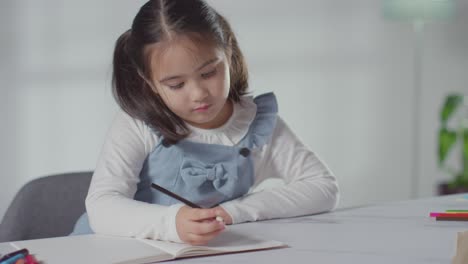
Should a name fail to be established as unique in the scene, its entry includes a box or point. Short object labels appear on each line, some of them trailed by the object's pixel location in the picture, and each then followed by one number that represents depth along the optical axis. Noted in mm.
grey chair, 1800
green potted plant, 3831
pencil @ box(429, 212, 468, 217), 1625
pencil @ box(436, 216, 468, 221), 1624
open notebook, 1396
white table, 1405
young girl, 1626
